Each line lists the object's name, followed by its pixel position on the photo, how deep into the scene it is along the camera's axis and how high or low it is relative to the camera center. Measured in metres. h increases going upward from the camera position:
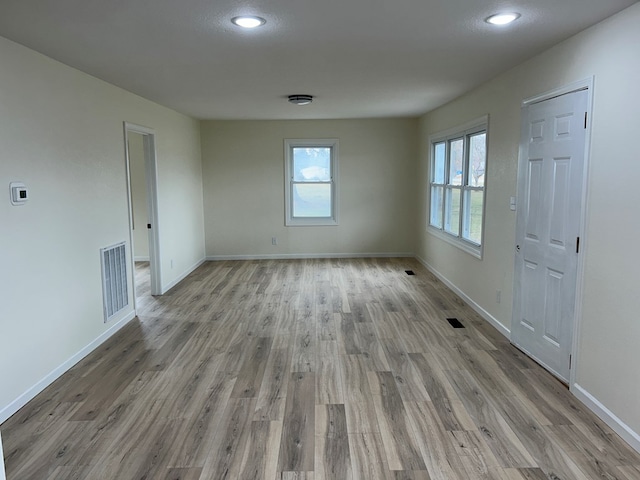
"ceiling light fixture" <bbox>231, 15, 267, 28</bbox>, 2.44 +0.92
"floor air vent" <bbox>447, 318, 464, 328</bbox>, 4.29 -1.37
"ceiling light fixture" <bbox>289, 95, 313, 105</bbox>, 4.95 +0.96
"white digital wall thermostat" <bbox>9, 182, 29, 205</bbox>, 2.77 -0.06
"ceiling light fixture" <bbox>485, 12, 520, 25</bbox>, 2.46 +0.94
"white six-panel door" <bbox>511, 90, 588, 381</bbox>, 2.93 -0.31
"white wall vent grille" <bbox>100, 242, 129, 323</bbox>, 4.02 -0.90
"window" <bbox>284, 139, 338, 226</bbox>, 7.57 +0.04
